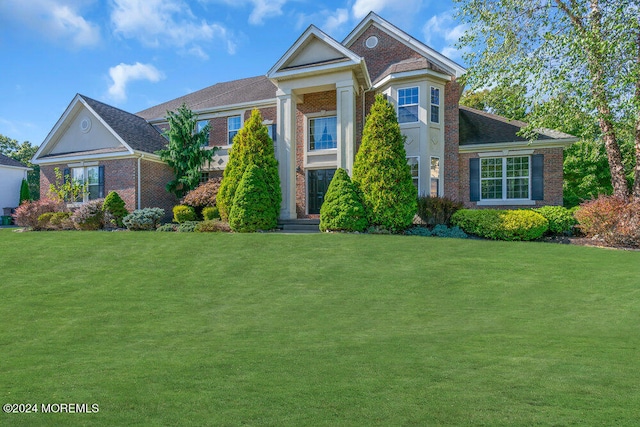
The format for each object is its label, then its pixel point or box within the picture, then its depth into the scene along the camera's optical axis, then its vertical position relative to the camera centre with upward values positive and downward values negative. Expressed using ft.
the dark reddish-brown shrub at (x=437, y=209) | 47.62 -1.00
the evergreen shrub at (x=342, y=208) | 43.14 -0.75
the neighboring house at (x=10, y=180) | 90.63 +5.86
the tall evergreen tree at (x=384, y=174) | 43.98 +3.48
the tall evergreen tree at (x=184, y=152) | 62.90 +8.87
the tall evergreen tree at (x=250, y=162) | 50.80 +5.63
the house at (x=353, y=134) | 52.90 +10.93
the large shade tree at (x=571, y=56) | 39.55 +16.99
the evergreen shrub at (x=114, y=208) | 56.59 -0.82
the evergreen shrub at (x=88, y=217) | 54.34 -2.10
